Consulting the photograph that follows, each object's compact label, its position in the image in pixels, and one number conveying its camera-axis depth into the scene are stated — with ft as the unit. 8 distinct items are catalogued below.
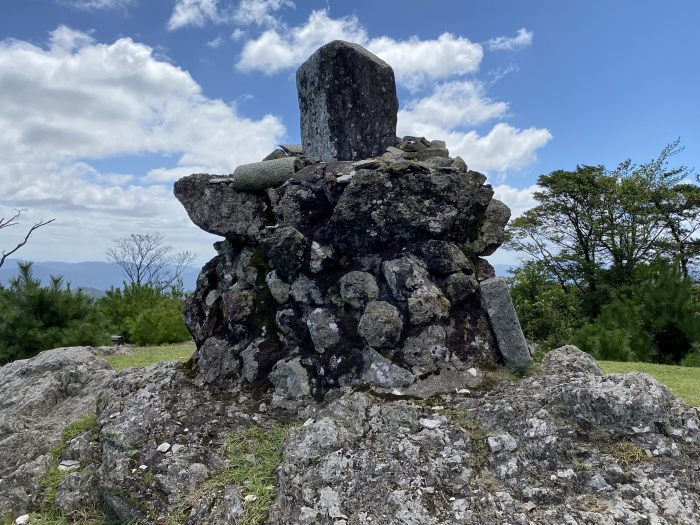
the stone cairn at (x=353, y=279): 14.40
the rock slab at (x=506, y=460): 10.12
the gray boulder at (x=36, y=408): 14.17
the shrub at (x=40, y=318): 42.63
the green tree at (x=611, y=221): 78.95
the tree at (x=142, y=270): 148.46
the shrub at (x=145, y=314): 53.16
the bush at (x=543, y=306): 54.39
